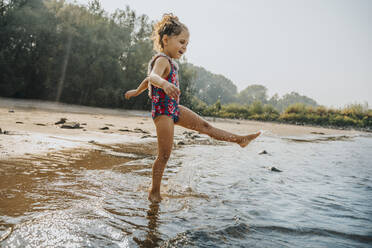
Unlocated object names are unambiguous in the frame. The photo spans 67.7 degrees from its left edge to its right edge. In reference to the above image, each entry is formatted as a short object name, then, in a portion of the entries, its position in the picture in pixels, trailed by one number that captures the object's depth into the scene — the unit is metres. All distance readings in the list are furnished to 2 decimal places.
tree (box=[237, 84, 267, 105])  124.43
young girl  2.60
